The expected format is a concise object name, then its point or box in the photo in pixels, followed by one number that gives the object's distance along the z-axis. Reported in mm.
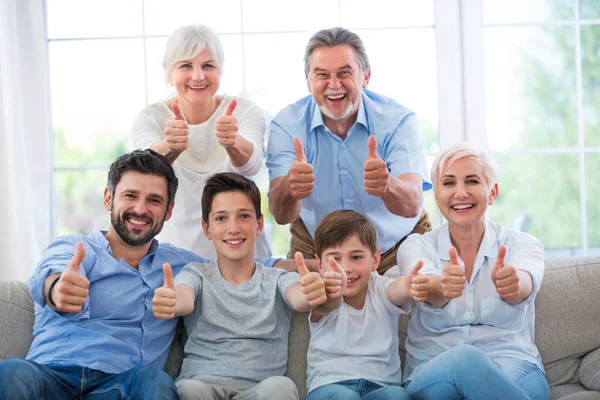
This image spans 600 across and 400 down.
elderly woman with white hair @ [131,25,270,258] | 2625
